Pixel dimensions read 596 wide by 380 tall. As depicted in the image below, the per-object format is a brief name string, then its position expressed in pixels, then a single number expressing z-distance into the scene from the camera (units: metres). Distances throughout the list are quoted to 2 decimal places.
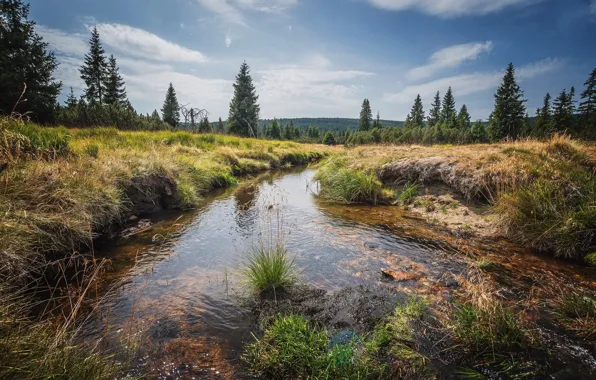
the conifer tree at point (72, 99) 44.50
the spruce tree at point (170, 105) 68.69
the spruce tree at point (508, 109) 47.59
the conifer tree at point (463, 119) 77.88
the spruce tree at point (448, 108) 81.70
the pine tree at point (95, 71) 46.47
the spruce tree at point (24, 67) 17.77
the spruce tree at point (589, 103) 48.06
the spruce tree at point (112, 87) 48.04
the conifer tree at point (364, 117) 95.75
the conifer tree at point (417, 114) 89.88
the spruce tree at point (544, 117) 48.26
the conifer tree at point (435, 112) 89.25
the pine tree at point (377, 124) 97.55
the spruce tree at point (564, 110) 48.41
